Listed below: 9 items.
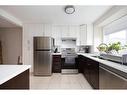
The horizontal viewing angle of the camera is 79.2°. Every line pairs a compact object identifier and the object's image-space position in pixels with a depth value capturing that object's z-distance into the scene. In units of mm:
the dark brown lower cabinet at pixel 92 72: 1846
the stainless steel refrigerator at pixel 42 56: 3083
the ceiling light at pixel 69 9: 2075
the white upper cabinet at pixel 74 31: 3559
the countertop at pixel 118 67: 1053
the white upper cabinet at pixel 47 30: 3358
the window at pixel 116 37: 2307
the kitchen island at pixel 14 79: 797
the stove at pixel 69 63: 3326
